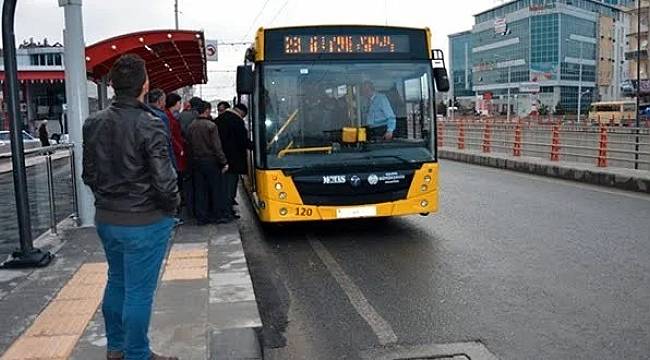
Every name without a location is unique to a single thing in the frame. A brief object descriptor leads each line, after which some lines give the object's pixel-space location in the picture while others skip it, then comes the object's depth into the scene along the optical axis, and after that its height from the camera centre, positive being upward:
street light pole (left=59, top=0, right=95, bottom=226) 8.28 +0.46
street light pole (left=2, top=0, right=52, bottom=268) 6.33 -0.24
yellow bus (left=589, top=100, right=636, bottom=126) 62.84 -0.45
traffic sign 23.19 +2.45
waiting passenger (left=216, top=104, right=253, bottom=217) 9.56 -0.36
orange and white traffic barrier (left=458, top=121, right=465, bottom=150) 25.53 -1.06
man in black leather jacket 3.59 -0.36
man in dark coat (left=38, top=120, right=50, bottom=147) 27.51 -0.43
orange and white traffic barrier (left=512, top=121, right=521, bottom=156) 19.98 -1.00
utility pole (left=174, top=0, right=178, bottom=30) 50.17 +8.35
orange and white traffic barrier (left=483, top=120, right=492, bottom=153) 22.59 -0.97
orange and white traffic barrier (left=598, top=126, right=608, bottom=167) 15.44 -0.97
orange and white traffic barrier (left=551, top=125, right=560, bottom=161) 17.84 -0.97
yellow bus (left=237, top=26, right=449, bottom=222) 8.58 -0.09
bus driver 8.81 -0.01
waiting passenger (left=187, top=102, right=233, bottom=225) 8.91 -0.69
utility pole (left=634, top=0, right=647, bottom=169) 14.70 -1.02
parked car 27.77 -0.48
